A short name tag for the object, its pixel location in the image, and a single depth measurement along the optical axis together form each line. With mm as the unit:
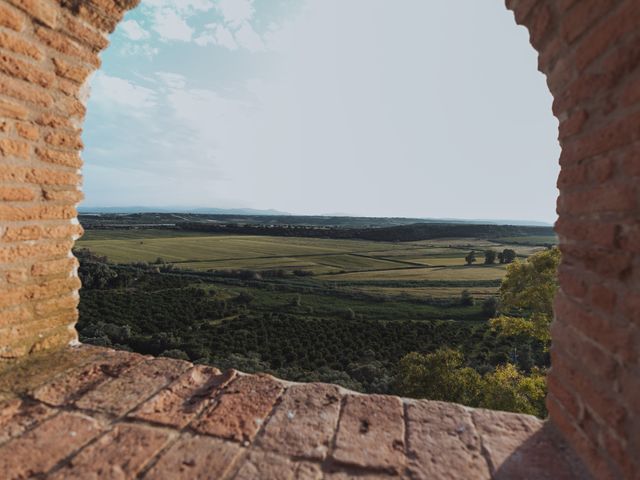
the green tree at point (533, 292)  12398
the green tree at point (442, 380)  14906
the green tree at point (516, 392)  11085
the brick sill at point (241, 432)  1638
